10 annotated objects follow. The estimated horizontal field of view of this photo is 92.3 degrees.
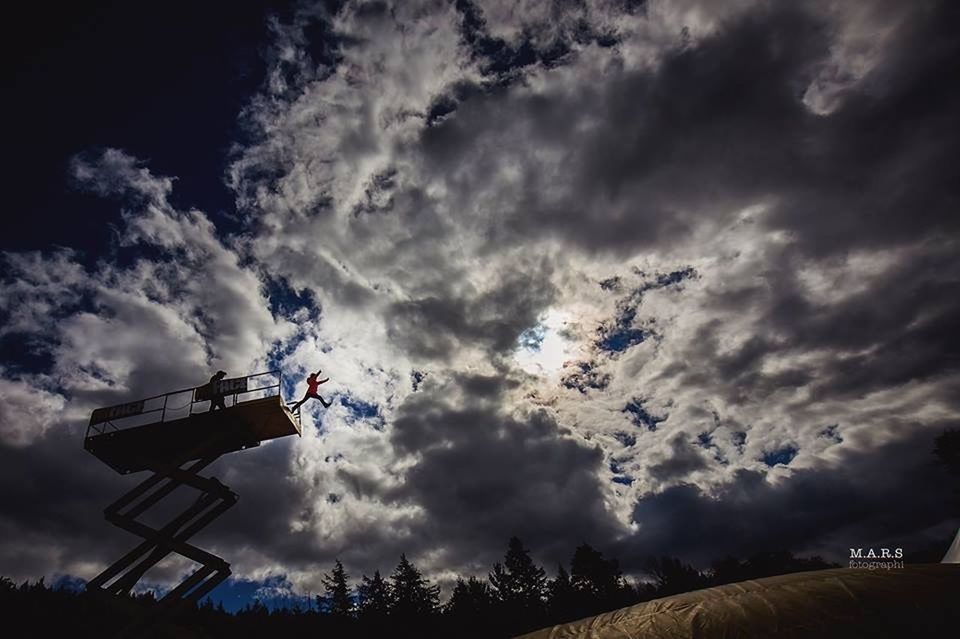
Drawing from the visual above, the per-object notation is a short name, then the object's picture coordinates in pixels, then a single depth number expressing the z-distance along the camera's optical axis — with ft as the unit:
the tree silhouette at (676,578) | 180.28
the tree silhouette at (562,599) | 152.58
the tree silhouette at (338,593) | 171.83
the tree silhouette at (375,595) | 170.02
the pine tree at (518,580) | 181.92
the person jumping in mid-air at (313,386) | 44.45
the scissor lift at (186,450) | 40.11
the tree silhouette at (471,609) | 116.45
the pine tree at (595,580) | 170.60
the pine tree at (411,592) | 160.93
